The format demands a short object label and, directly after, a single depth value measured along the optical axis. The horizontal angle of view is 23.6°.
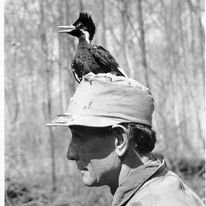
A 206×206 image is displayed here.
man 1.82
